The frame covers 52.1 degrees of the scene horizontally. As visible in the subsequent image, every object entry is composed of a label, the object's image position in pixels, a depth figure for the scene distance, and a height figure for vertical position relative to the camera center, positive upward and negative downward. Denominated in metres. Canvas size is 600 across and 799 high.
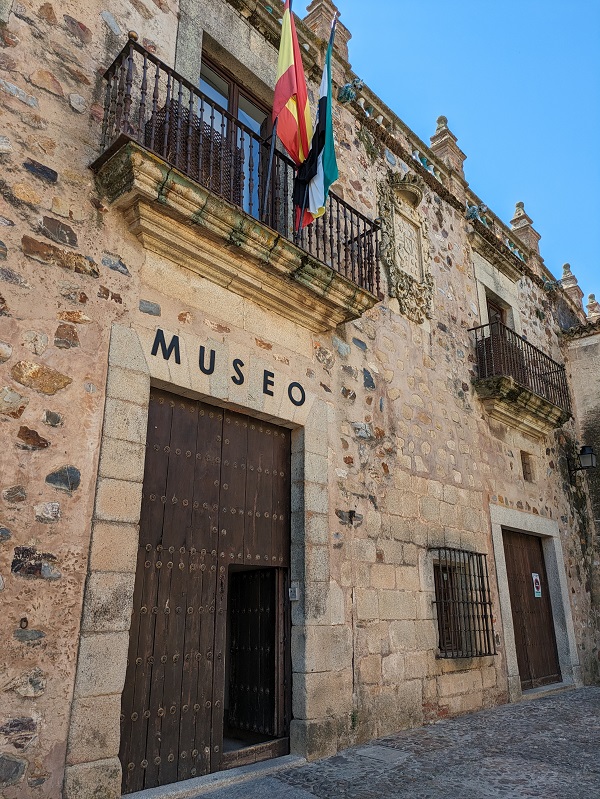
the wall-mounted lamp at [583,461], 9.20 +2.23
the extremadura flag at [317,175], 4.66 +3.22
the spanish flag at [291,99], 4.70 +3.82
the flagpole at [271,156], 4.40 +3.15
